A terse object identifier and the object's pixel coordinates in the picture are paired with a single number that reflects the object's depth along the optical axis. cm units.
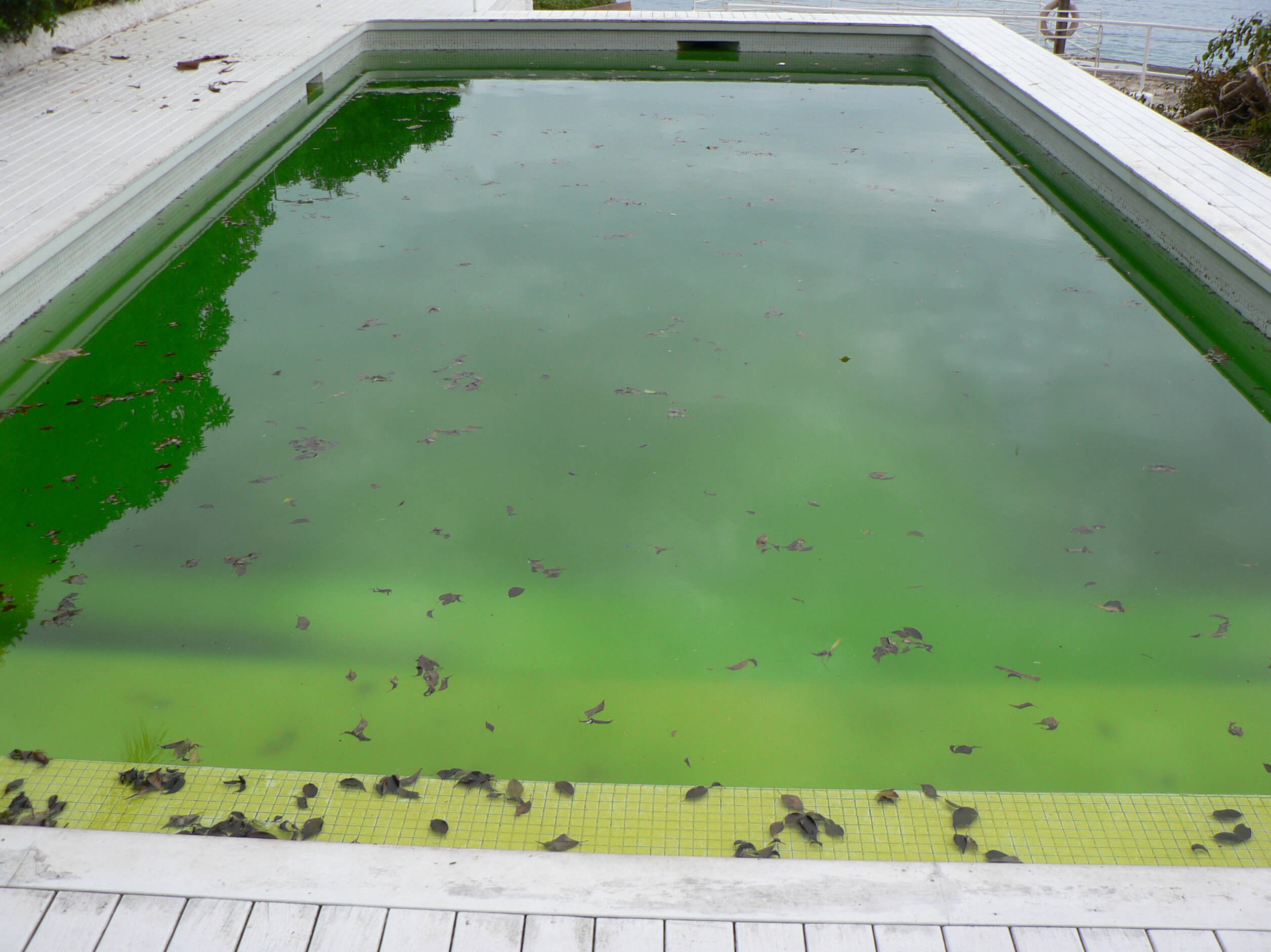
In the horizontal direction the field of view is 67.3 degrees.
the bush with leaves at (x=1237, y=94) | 698
